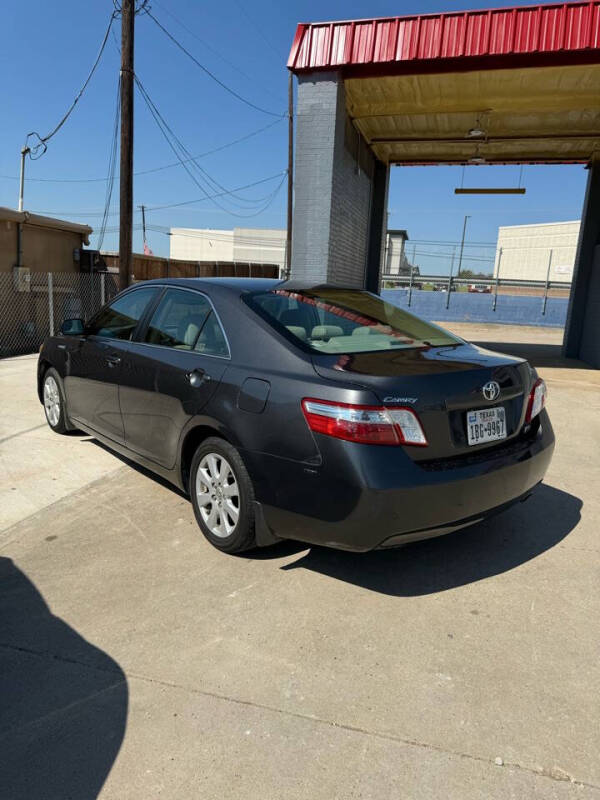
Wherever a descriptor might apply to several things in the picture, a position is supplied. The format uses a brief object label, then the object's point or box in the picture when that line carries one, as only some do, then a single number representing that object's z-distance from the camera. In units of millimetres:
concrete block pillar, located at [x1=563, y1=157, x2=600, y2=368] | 13180
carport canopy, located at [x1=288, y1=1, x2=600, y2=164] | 7906
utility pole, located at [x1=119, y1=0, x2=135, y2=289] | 11320
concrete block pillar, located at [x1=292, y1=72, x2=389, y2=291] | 8773
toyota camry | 2699
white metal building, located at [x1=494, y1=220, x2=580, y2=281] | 70562
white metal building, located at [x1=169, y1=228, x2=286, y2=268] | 74000
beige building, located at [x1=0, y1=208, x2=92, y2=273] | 11445
